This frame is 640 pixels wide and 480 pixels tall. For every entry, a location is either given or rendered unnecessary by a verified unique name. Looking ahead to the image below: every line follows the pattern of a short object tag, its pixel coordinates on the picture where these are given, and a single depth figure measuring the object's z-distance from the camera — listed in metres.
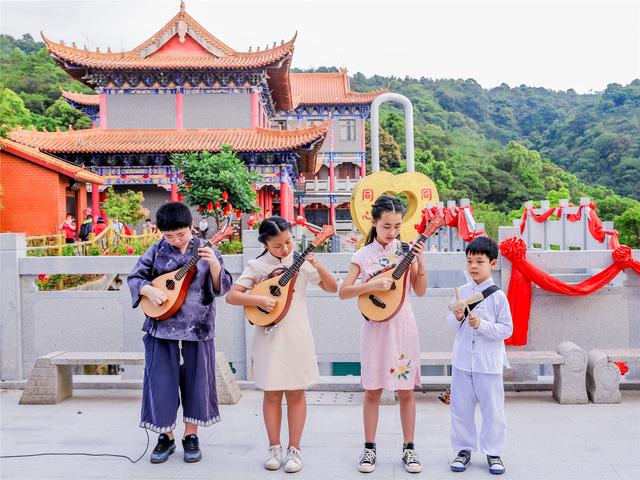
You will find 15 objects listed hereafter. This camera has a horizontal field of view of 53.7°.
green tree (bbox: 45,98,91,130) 37.50
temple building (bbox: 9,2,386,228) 21.39
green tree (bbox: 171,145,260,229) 16.36
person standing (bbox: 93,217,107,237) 14.63
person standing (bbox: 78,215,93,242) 14.79
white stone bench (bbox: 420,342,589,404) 4.85
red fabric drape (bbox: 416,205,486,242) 8.83
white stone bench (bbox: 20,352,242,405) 5.02
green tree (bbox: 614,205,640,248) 19.69
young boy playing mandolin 3.76
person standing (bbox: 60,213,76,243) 14.45
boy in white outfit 3.50
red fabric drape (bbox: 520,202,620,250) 9.66
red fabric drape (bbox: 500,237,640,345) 5.22
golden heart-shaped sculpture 8.00
